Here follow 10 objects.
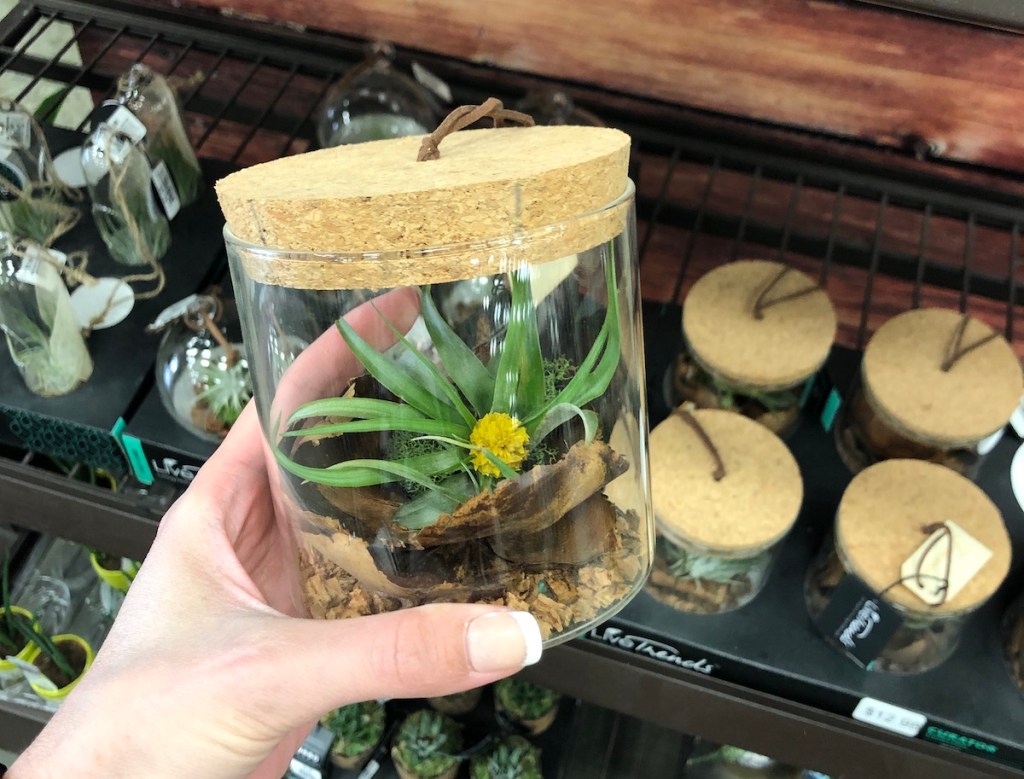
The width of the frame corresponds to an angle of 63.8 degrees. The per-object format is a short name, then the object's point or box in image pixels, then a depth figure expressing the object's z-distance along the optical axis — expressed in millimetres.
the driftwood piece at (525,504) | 497
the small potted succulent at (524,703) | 1246
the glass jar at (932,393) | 825
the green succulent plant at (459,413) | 496
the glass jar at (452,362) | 442
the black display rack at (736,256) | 802
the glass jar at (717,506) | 761
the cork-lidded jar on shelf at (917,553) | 729
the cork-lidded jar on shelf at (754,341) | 858
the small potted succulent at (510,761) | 1216
